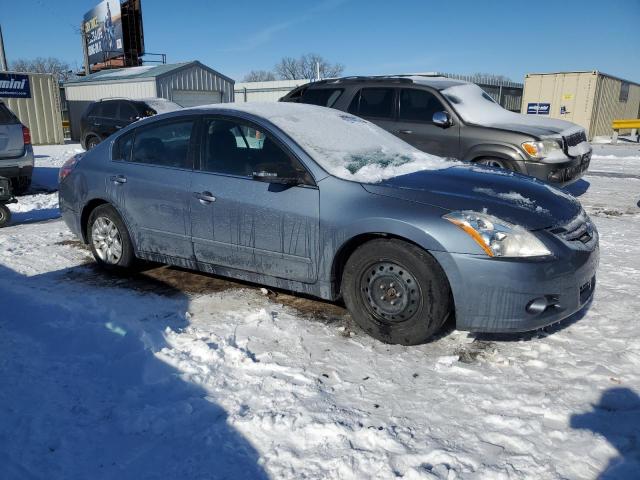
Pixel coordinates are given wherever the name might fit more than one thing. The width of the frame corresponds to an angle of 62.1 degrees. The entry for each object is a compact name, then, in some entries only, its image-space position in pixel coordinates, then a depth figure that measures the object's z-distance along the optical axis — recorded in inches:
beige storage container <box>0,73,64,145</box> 763.4
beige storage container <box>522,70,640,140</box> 813.2
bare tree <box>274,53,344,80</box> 3260.3
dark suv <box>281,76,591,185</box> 279.1
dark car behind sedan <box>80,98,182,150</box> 553.6
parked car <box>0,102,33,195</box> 318.3
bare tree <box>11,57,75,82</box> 2848.4
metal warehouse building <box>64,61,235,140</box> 887.7
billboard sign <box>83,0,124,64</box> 1343.5
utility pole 762.1
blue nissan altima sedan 124.6
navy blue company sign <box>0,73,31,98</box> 721.6
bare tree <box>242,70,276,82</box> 3699.8
